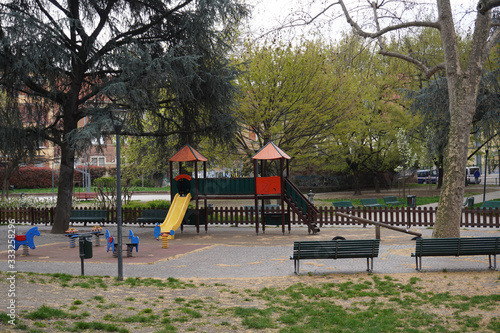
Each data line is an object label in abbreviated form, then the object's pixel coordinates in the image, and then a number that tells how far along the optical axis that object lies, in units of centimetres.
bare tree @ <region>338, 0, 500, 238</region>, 1384
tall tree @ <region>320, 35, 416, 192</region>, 3097
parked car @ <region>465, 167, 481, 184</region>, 5778
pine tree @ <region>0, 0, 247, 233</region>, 1814
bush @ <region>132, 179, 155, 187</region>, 6553
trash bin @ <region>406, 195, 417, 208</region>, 2716
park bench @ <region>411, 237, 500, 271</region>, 1135
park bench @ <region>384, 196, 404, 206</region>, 2970
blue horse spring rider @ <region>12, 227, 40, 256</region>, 1439
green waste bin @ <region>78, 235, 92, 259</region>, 1132
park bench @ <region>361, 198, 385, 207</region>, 2770
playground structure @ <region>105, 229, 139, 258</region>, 1434
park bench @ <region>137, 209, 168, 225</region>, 2314
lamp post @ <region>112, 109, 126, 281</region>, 1067
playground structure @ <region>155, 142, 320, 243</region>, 2044
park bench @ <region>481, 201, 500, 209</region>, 2300
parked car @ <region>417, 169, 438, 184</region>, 6172
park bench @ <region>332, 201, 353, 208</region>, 2495
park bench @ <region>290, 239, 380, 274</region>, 1127
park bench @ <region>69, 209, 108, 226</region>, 2417
